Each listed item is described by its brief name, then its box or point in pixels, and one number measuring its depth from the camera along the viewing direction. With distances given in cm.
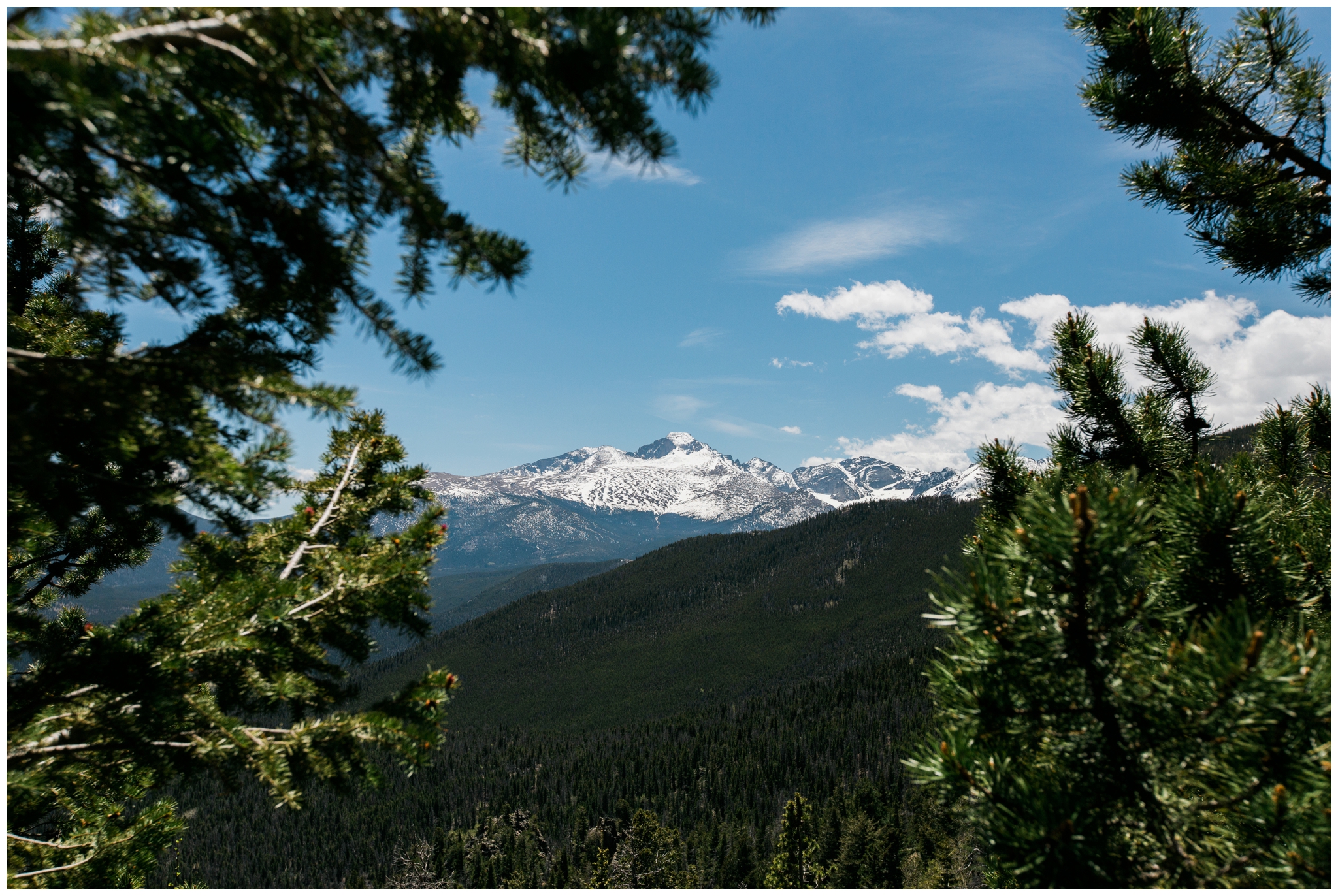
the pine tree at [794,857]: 5128
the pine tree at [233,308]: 213
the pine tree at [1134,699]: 179
